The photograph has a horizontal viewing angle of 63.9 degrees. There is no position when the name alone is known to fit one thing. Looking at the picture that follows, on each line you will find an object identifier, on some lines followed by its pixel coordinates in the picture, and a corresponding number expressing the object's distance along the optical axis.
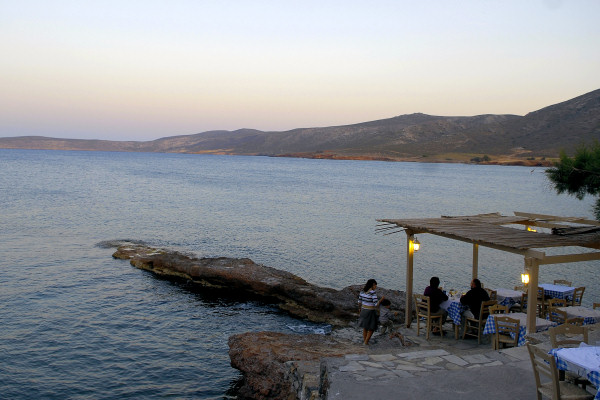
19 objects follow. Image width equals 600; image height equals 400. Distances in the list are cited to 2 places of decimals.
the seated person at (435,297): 11.38
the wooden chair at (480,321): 10.66
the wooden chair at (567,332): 6.75
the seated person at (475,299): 10.85
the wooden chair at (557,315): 10.65
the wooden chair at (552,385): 5.62
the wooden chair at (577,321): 9.40
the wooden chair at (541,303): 12.18
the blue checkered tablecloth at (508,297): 12.67
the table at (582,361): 5.31
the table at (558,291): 12.97
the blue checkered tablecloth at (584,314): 10.55
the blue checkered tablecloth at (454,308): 11.06
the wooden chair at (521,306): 12.73
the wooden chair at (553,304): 11.66
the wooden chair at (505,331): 9.44
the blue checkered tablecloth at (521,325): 9.39
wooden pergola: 8.94
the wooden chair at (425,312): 11.22
